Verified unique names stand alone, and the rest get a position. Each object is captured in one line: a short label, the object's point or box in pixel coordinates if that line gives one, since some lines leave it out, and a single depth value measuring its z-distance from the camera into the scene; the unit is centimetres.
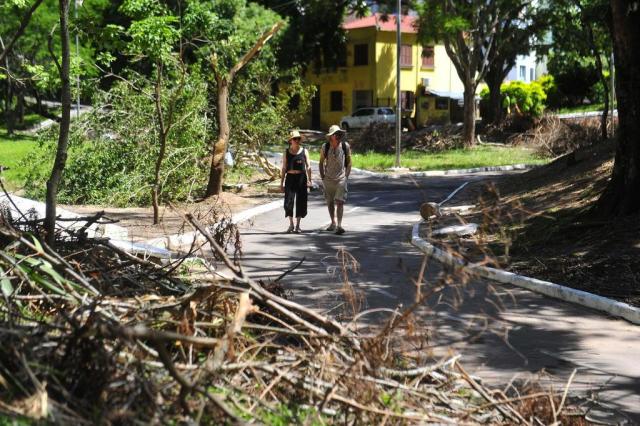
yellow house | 6162
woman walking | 1525
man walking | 1504
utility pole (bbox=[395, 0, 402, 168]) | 2925
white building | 8431
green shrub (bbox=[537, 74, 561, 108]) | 5831
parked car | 5703
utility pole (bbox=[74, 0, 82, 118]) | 1936
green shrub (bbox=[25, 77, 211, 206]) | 1911
